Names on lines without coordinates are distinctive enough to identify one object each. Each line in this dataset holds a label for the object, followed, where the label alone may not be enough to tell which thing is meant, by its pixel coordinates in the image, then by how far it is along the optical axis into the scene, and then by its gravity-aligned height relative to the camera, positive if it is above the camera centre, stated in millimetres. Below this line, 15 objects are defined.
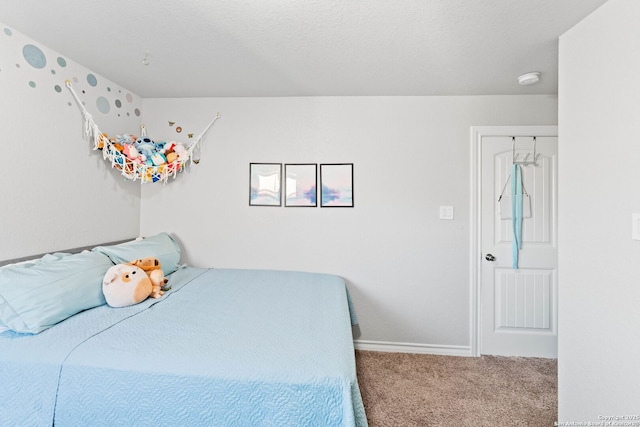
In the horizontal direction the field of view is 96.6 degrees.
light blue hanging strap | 2531 +64
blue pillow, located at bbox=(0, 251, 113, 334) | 1408 -414
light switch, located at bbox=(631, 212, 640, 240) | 1221 -44
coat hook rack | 2557 +515
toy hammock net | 2205 +515
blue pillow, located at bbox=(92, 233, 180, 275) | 2037 -290
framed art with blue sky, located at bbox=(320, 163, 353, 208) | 2689 +287
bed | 1167 -665
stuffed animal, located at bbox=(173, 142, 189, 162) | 2555 +559
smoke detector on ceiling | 2127 +1038
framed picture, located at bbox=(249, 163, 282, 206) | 2736 +298
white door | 2551 -398
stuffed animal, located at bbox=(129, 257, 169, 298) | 1941 -412
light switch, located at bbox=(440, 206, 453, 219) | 2625 +26
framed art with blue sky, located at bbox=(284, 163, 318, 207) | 2715 +288
